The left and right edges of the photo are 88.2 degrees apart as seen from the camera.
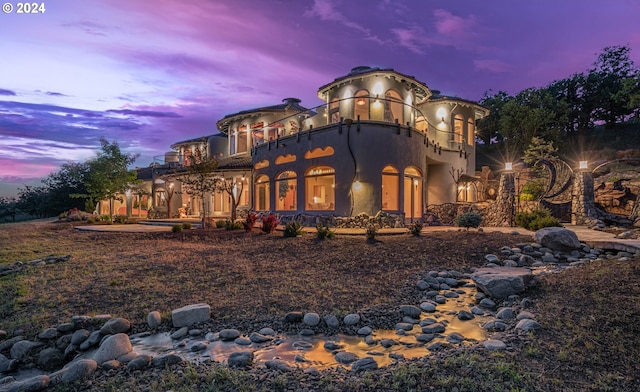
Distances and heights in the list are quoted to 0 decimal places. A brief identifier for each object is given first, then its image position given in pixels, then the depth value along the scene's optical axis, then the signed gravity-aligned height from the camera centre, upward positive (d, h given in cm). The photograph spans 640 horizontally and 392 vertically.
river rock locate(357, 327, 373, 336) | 477 -188
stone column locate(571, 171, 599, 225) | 1515 +8
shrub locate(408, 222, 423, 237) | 1198 -102
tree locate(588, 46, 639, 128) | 3797 +1431
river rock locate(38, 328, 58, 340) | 482 -193
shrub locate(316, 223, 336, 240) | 1157 -111
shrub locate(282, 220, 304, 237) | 1240 -106
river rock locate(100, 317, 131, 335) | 481 -184
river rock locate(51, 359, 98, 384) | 351 -184
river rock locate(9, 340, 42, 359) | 441 -199
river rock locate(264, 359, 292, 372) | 364 -184
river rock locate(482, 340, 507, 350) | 390 -173
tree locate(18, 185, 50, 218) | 3384 +16
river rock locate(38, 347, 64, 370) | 427 -205
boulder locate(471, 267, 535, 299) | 618 -156
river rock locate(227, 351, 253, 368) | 378 -183
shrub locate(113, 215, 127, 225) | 2256 -117
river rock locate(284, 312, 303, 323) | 514 -181
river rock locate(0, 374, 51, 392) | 336 -188
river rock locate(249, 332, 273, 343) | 454 -189
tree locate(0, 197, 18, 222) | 3528 -70
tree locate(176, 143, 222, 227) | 1750 +174
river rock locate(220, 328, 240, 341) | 462 -186
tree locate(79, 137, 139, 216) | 2441 +219
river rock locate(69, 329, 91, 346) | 465 -191
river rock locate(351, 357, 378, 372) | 367 -184
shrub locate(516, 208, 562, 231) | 1315 -79
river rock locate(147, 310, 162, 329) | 508 -183
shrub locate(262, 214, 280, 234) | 1345 -95
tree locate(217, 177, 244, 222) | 2331 +114
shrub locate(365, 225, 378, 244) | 1117 -114
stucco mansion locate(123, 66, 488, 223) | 1636 +278
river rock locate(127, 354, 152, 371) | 371 -183
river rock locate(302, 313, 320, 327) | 505 -181
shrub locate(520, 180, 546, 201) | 2045 +71
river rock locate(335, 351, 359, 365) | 395 -189
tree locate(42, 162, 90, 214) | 3309 +169
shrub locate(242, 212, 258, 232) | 1410 -95
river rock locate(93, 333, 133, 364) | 399 -182
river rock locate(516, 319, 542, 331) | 438 -167
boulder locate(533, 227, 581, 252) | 981 -116
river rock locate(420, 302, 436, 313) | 580 -187
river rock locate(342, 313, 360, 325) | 507 -182
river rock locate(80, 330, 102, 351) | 454 -193
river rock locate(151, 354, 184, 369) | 375 -183
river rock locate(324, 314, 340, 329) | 500 -183
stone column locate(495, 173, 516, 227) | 1583 -5
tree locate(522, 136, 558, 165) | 2787 +443
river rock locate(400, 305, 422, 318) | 550 -184
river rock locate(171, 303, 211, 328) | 510 -178
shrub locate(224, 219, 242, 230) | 1498 -109
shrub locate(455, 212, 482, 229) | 1270 -72
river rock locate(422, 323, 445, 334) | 485 -189
